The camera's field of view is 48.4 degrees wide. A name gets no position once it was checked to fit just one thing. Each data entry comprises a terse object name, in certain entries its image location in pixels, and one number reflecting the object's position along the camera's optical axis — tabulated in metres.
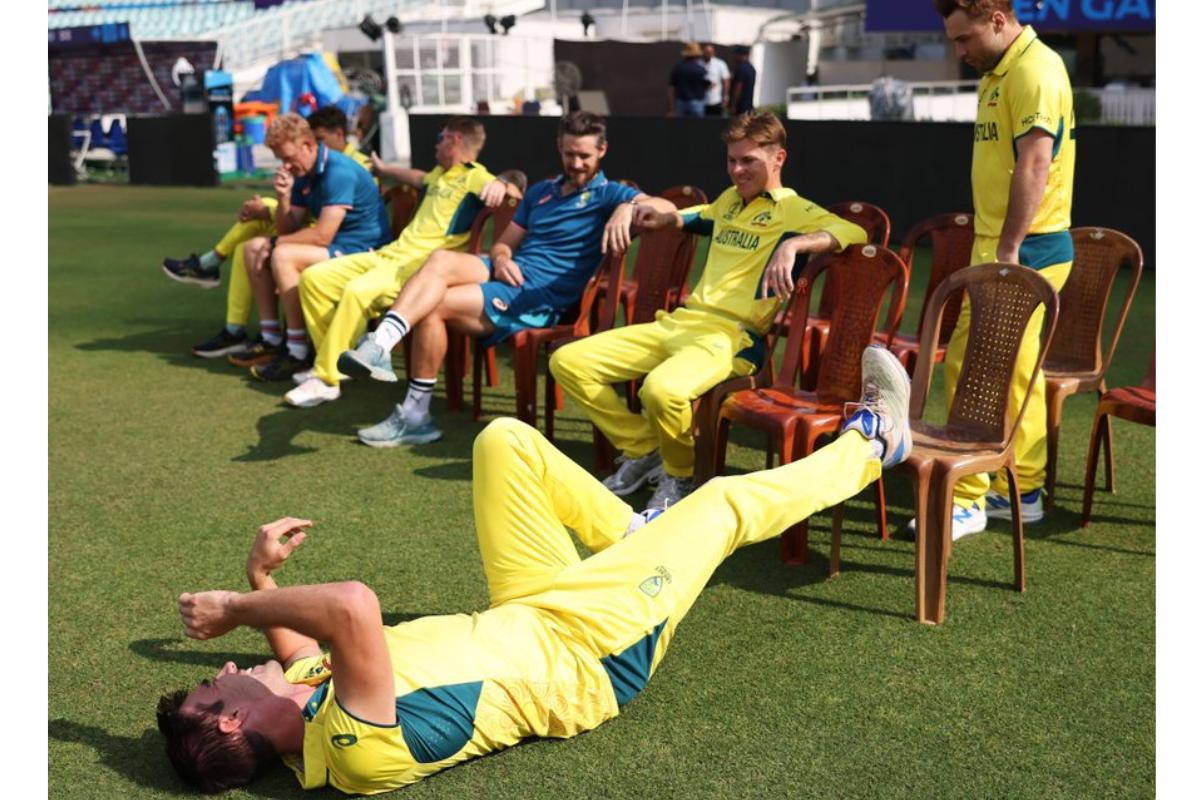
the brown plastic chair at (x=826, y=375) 4.42
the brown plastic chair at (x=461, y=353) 6.50
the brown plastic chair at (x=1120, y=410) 4.47
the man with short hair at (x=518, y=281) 5.92
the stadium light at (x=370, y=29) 25.17
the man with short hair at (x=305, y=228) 7.16
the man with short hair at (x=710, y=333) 4.84
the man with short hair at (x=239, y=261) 7.77
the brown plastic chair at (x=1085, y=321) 4.95
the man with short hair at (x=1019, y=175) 4.32
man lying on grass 2.88
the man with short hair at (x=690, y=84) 16.48
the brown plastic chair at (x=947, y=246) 5.63
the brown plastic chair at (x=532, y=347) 5.99
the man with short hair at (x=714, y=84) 16.82
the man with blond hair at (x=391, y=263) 6.49
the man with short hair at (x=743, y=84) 17.17
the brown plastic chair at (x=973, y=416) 3.97
